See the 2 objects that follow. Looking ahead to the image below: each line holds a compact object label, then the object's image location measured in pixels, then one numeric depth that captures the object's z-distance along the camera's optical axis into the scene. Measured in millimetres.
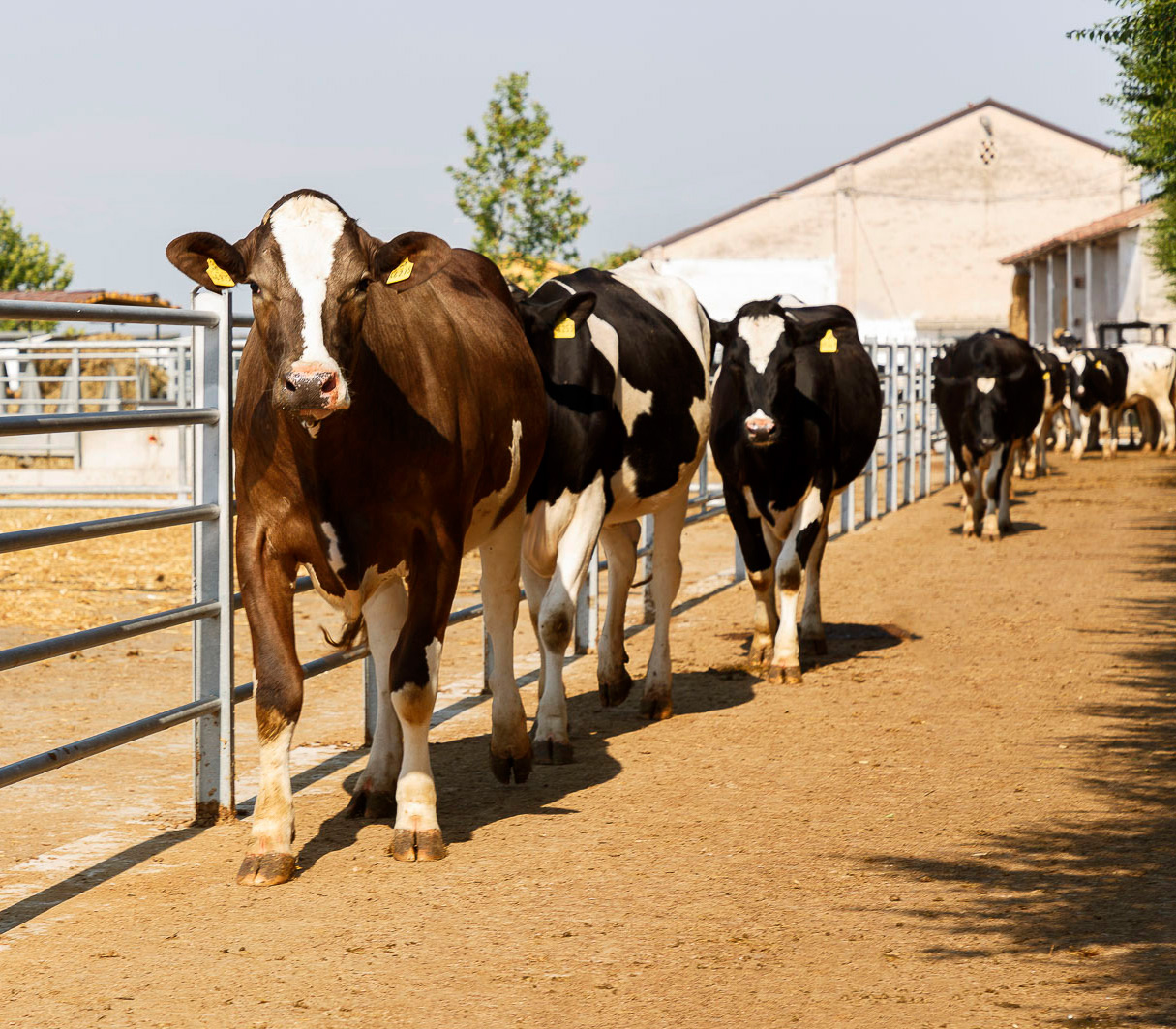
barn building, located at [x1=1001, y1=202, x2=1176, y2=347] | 42281
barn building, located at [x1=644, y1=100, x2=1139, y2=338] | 53656
